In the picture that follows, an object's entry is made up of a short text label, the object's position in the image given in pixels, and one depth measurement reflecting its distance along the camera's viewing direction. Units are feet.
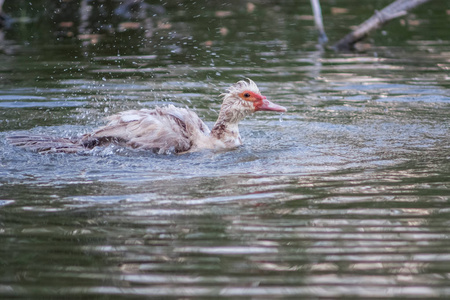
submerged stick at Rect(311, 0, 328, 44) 46.60
